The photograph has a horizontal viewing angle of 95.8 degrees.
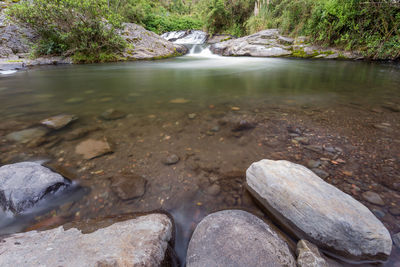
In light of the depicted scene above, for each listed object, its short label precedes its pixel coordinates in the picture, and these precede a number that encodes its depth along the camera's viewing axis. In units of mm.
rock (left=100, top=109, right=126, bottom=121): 3057
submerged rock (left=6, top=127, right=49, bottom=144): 2381
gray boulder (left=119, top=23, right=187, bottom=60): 12242
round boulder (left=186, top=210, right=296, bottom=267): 927
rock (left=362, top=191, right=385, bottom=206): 1379
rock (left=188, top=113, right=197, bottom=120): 3029
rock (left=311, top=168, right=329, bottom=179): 1689
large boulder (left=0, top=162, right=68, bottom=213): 1331
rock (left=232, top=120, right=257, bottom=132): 2618
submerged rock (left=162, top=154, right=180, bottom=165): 1981
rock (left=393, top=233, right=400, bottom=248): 1065
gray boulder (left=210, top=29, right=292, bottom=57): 12500
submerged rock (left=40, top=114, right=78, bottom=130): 2711
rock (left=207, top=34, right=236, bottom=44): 18094
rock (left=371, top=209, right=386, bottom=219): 1271
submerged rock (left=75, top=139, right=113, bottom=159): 2090
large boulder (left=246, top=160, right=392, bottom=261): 996
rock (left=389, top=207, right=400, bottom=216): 1279
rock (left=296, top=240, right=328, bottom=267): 927
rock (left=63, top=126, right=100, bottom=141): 2451
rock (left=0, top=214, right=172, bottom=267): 871
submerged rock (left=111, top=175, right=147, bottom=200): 1566
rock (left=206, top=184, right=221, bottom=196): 1596
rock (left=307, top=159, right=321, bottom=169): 1825
